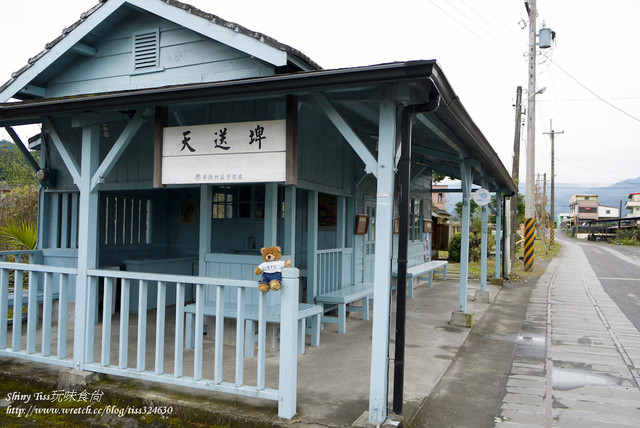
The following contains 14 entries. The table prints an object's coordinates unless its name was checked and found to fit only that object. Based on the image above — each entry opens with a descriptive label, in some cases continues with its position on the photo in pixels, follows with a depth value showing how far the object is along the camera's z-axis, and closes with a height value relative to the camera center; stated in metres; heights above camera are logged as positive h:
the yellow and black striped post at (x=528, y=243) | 15.87 -0.75
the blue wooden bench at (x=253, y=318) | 5.49 -1.21
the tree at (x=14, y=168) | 19.19 +1.67
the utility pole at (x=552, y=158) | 40.15 +5.36
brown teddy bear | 3.77 -0.45
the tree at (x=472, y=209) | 21.41 +0.51
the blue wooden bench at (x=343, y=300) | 6.72 -1.19
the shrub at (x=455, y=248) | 20.05 -1.23
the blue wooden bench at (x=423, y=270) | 9.83 -1.16
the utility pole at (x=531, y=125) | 16.34 +3.30
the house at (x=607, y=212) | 114.19 +2.67
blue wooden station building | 3.76 +0.41
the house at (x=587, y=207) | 102.06 +3.31
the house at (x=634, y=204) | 91.06 +3.74
